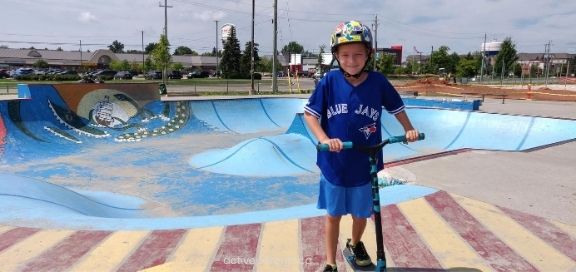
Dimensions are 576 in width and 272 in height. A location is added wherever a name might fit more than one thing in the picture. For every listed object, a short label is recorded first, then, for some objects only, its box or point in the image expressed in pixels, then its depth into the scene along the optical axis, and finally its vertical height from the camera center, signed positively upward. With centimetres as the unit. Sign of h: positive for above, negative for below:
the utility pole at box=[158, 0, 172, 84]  3738 +447
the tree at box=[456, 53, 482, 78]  8588 +290
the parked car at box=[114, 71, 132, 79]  5610 -11
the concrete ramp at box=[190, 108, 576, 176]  1070 -178
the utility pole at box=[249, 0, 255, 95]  2967 +70
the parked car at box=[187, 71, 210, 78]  6684 +17
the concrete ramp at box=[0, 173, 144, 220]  511 -174
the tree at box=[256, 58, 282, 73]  10530 +295
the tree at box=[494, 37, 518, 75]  8021 +529
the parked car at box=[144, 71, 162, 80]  5768 -3
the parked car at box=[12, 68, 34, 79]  4745 -13
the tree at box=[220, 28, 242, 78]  7788 +338
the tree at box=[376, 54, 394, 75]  7713 +324
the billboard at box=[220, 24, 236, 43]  8423 +957
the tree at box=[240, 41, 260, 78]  7839 +261
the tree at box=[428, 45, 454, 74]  8780 +446
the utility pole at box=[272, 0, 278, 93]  3055 +284
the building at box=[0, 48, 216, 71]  9481 +341
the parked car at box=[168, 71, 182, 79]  6087 +6
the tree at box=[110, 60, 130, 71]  8469 +180
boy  273 -23
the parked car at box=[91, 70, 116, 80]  5443 -2
